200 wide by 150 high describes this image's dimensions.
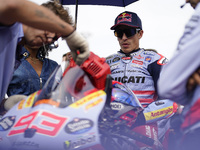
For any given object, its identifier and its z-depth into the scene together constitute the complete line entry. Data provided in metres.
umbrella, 3.65
